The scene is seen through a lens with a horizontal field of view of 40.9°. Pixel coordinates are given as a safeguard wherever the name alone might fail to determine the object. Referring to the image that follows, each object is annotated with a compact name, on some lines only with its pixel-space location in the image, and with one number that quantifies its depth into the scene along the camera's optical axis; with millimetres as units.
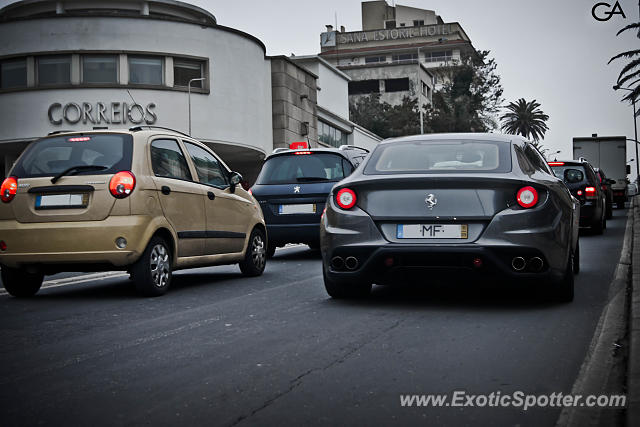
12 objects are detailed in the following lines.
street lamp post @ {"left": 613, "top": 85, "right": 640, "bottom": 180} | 49509
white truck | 39688
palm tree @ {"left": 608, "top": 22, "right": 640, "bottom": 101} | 45375
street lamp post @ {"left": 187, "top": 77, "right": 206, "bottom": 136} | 40000
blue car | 12883
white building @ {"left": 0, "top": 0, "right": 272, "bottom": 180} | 38250
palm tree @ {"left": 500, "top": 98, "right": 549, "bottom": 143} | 99188
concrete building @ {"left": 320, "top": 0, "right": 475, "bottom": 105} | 109562
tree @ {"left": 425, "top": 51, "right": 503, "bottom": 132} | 79312
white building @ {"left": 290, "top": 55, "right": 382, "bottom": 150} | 54844
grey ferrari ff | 6676
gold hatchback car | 7879
